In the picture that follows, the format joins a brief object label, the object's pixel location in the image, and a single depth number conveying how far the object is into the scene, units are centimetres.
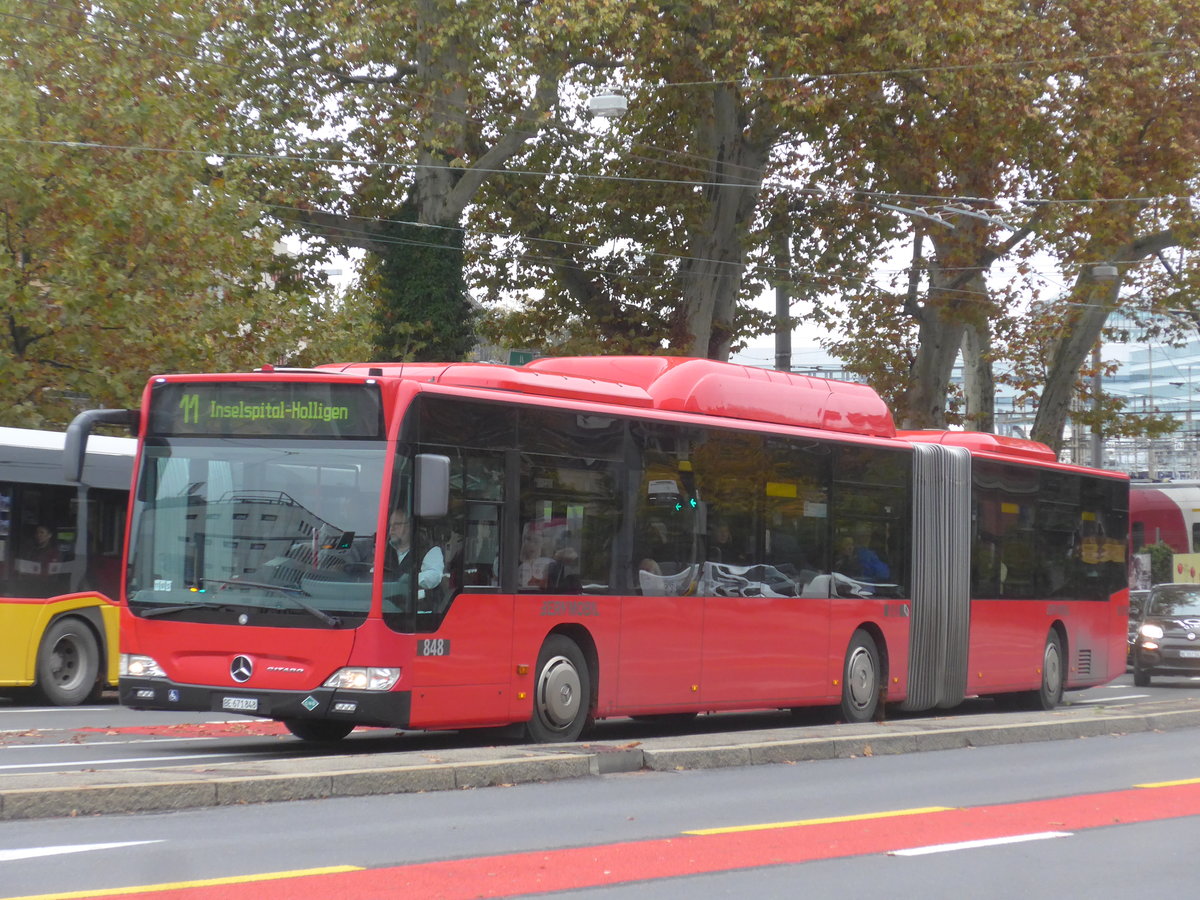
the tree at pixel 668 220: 3127
